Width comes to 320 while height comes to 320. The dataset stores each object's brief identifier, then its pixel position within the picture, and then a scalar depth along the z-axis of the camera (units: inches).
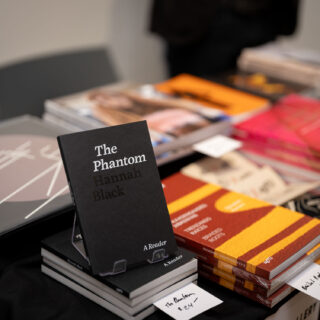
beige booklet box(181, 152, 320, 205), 52.1
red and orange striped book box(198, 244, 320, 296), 38.0
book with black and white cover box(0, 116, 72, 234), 42.1
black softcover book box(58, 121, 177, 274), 35.9
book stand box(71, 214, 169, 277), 36.5
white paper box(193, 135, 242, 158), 57.0
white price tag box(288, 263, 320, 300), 38.7
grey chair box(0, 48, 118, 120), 71.4
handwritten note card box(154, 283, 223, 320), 36.1
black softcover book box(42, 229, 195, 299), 35.3
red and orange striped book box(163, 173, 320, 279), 39.1
